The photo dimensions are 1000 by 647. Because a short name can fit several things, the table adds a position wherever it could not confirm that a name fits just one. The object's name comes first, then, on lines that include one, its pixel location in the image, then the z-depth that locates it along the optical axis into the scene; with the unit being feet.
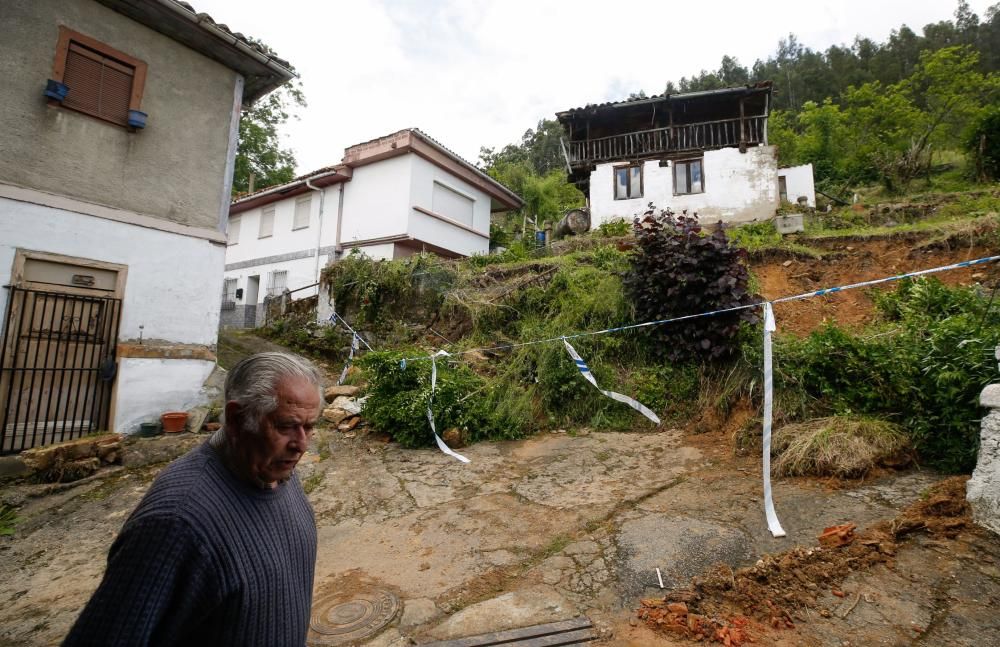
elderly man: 3.71
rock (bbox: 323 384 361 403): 26.42
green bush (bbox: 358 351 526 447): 20.99
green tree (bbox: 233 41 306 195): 72.13
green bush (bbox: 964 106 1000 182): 56.39
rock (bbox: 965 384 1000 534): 9.74
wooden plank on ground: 7.95
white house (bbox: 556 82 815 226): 51.24
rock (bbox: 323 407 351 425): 23.69
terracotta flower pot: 21.57
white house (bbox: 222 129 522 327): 47.32
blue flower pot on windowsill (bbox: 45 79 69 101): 19.58
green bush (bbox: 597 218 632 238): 47.87
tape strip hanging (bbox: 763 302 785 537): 11.07
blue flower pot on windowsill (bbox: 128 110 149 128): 21.67
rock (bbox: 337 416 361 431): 23.15
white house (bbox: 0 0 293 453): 19.19
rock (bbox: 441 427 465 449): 20.56
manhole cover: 8.59
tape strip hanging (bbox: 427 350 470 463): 19.19
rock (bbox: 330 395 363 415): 24.22
